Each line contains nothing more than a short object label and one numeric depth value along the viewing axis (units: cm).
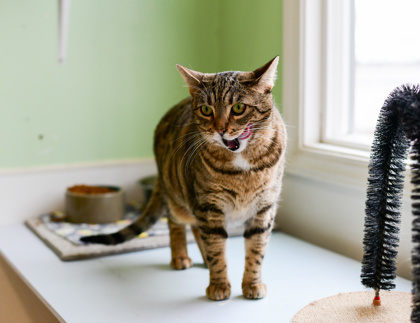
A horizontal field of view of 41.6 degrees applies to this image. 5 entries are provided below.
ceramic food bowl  181
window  160
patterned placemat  157
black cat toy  101
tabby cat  116
